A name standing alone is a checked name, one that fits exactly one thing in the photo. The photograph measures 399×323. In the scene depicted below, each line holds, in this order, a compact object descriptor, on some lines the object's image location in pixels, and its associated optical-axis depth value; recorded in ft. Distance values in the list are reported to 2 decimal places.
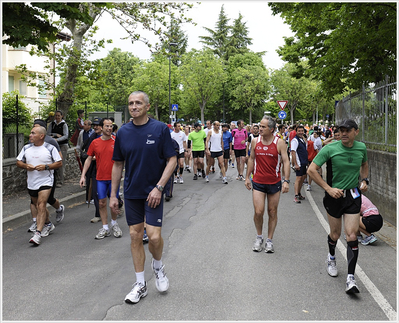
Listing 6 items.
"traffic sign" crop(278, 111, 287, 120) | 101.96
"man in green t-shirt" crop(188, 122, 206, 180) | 48.29
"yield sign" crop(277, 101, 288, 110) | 97.06
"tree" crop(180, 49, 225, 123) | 191.11
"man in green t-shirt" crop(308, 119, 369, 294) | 15.74
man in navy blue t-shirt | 14.29
